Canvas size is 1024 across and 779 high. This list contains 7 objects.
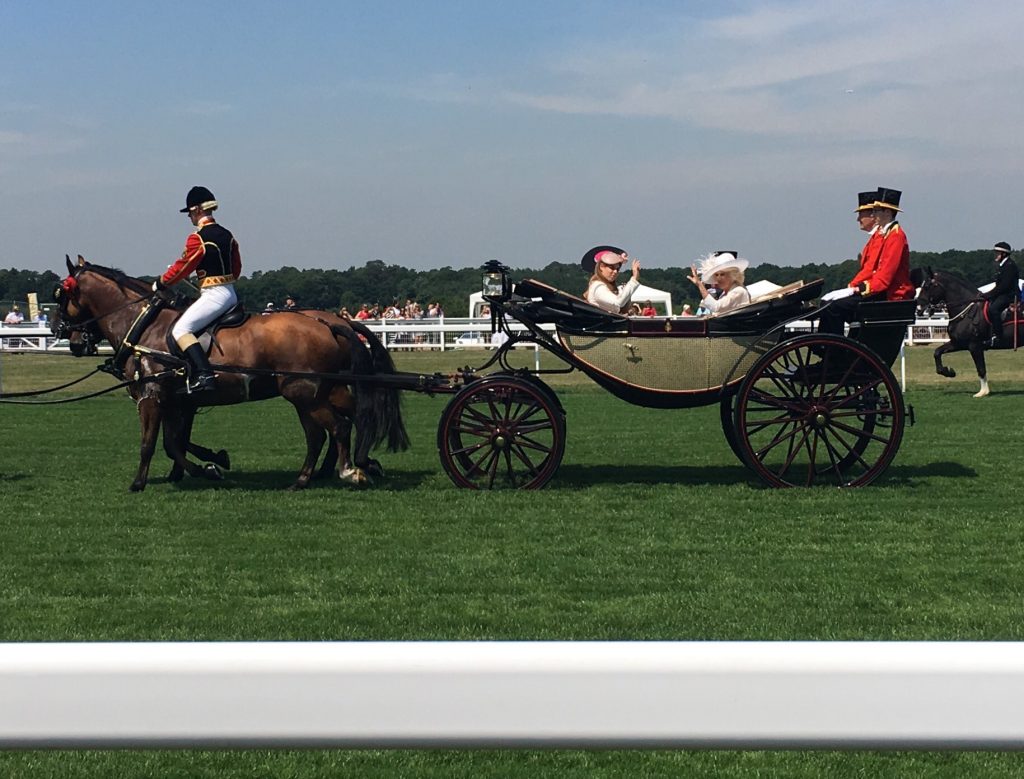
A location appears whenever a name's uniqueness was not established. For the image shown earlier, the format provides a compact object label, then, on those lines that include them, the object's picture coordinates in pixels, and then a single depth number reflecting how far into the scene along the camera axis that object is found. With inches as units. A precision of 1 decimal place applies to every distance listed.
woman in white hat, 434.9
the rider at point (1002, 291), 870.4
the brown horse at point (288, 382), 446.9
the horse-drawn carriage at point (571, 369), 417.4
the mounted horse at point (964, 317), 869.8
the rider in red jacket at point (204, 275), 440.8
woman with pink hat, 438.9
